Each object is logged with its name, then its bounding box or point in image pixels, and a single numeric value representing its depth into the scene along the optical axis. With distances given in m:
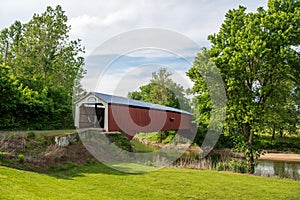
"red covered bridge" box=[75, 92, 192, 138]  16.33
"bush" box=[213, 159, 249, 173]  13.39
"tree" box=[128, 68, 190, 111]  33.22
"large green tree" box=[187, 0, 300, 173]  13.91
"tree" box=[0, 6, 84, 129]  19.50
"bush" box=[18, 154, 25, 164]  9.11
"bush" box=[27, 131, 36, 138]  12.25
